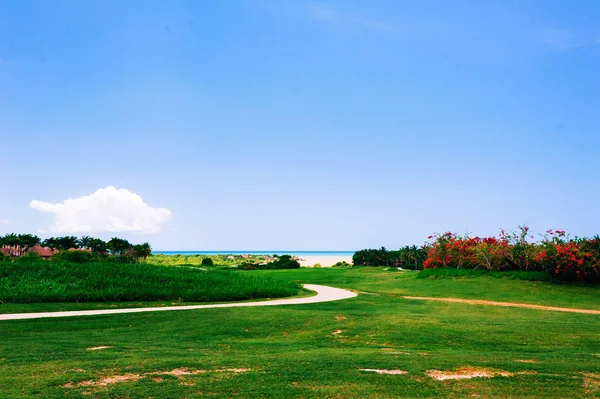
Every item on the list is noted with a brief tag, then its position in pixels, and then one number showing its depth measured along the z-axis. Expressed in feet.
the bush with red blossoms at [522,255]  105.74
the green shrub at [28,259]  103.23
